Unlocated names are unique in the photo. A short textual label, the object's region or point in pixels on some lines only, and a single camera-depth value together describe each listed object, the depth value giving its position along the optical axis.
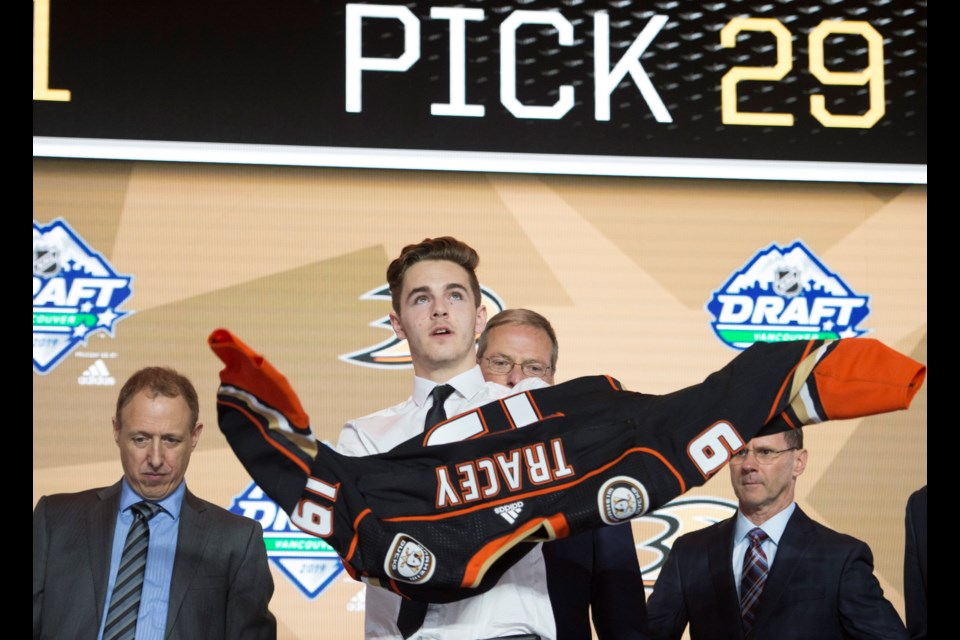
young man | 4.17
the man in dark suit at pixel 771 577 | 4.94
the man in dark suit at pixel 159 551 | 4.61
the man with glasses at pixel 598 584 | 4.54
